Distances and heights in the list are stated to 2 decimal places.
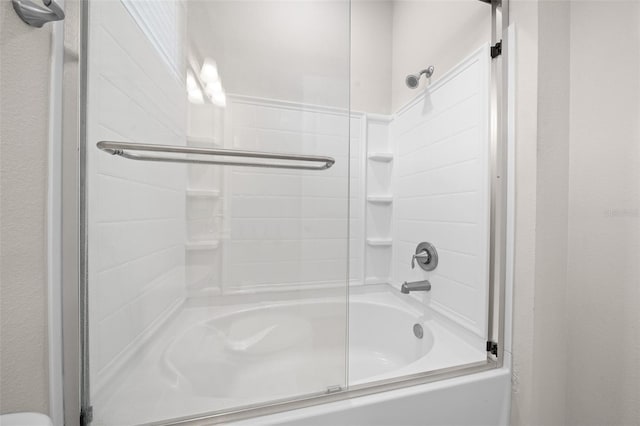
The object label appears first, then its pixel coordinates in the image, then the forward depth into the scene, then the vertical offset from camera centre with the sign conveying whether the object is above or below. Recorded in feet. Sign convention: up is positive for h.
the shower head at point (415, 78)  4.75 +2.55
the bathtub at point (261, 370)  2.50 -1.76
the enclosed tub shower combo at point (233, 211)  2.48 -0.01
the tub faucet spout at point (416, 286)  4.68 -1.35
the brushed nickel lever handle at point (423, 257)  4.76 -0.83
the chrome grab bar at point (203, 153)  2.47 +0.60
